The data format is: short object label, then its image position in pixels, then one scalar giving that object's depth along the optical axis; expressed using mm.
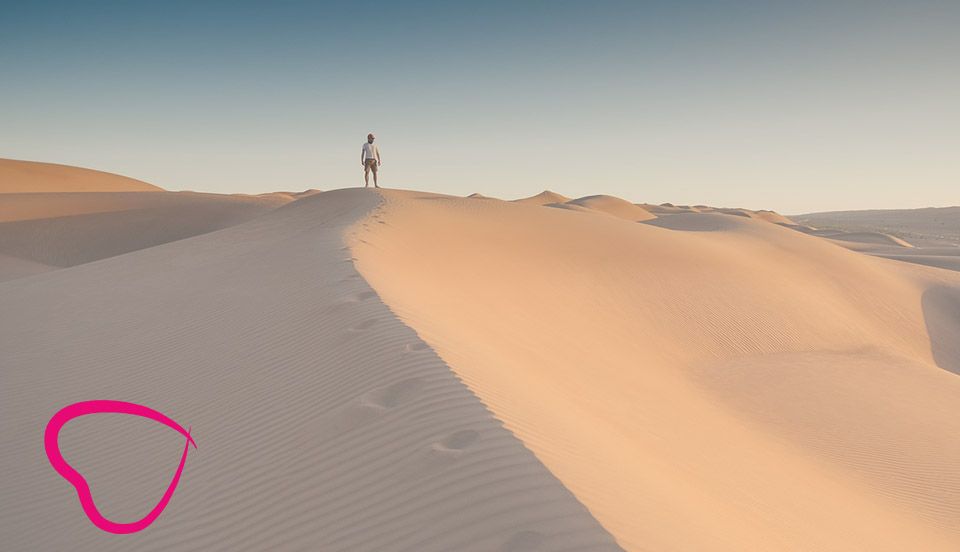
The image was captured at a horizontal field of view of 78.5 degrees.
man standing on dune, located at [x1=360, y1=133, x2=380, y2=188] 17016
